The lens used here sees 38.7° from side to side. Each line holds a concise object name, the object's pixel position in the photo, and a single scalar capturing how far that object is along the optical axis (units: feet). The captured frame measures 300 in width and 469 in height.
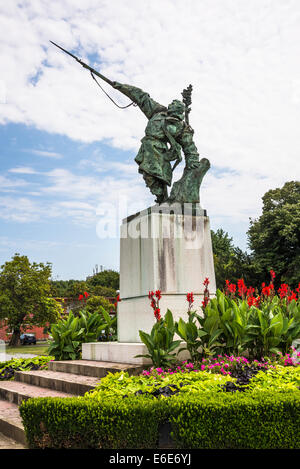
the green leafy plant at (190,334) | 17.83
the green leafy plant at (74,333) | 25.72
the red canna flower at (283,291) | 22.69
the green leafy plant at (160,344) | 17.61
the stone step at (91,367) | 18.97
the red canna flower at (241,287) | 22.24
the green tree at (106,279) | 192.18
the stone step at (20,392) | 19.05
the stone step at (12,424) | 15.01
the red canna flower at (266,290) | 22.80
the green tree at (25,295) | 95.20
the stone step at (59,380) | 17.99
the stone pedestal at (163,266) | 22.54
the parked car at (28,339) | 116.78
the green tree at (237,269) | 79.10
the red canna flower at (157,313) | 17.26
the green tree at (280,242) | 72.79
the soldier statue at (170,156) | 25.36
